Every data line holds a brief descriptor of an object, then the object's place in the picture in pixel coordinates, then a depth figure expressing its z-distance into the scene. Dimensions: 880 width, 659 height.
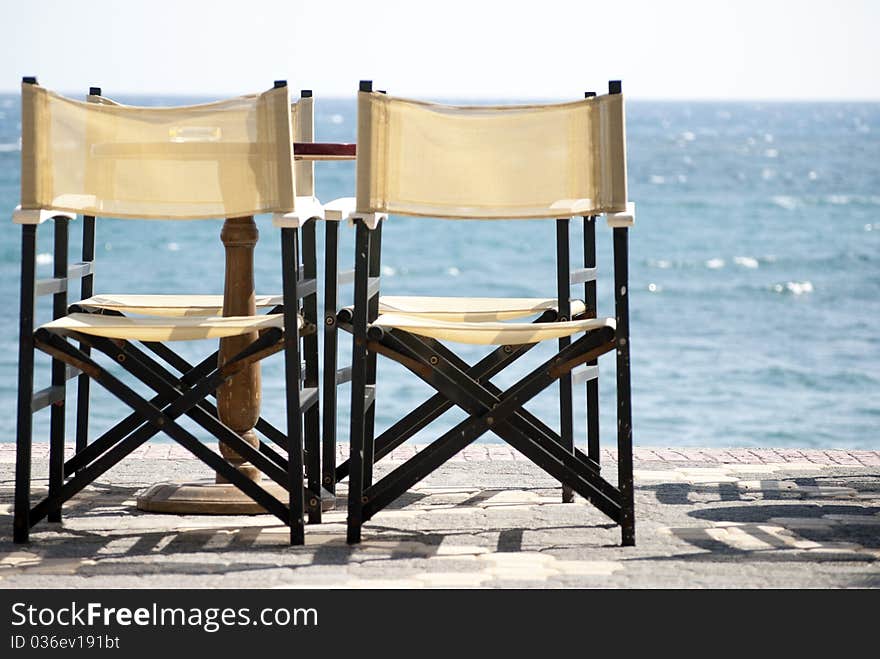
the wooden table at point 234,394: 8.26
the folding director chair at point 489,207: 7.32
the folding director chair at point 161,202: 7.33
